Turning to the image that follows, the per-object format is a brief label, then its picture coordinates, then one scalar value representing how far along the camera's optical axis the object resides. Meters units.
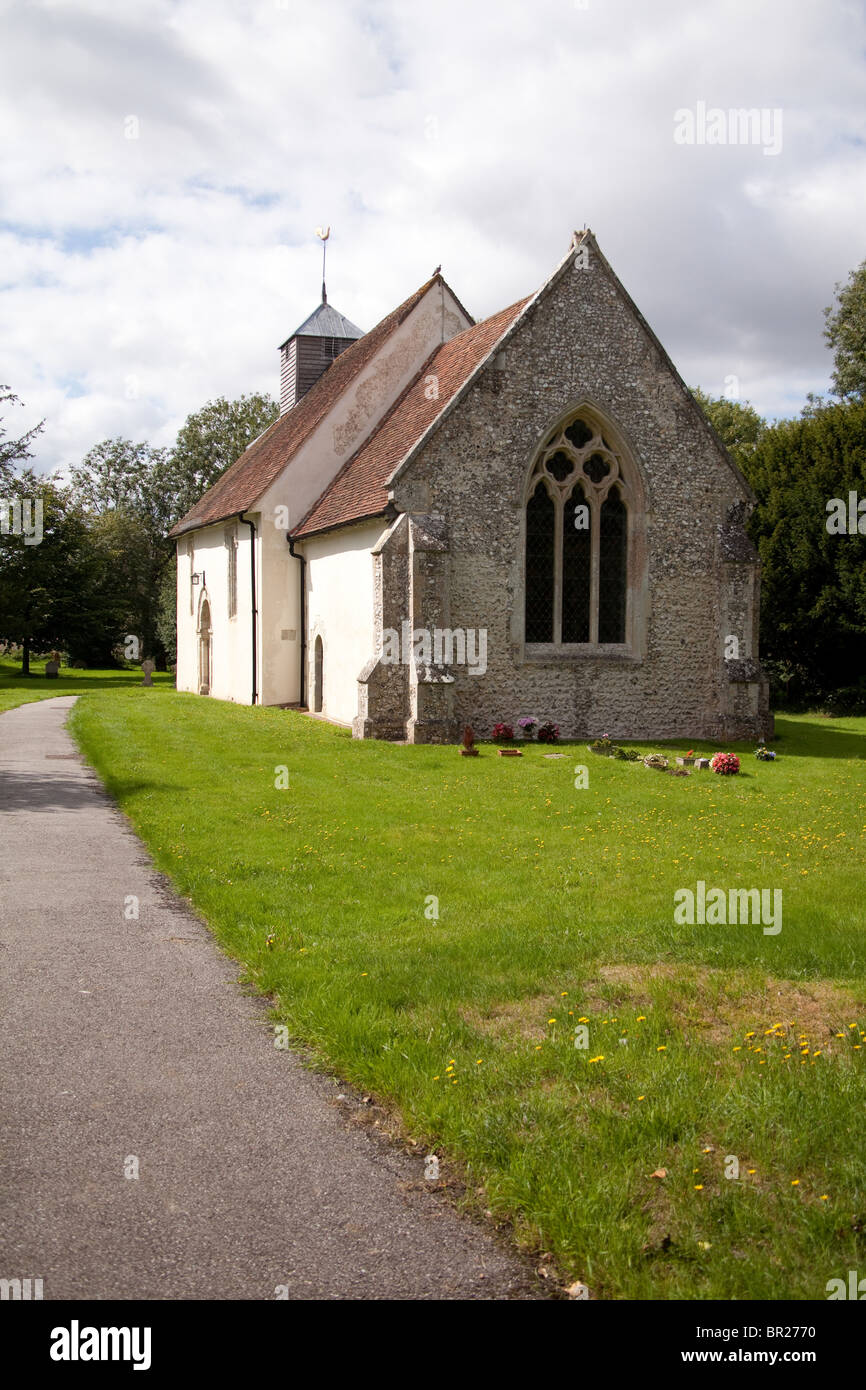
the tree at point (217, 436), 71.44
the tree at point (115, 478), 78.06
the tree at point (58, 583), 54.81
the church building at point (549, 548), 20.78
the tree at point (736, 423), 55.25
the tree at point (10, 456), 27.08
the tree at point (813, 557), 31.83
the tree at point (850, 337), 44.88
